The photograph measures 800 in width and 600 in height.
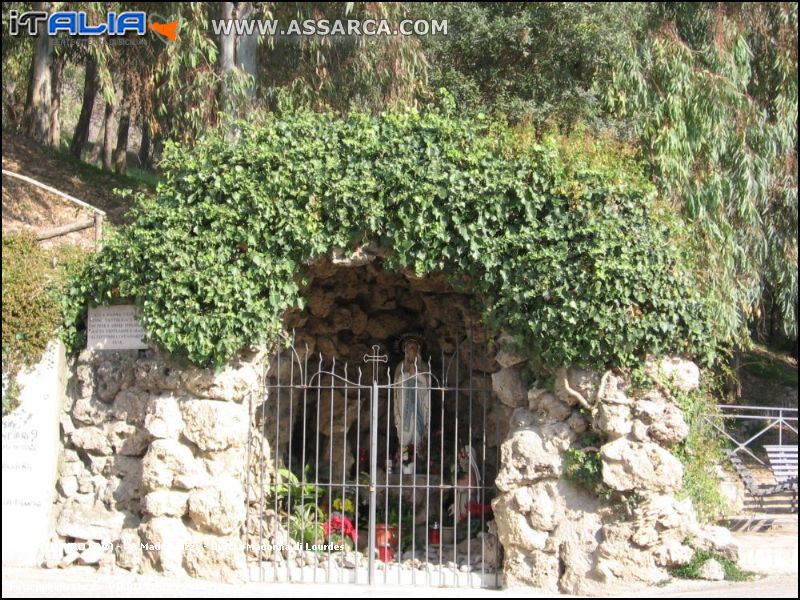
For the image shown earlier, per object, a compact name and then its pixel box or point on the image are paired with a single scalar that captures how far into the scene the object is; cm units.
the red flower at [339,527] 844
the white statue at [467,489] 835
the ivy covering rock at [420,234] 713
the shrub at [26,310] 799
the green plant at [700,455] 737
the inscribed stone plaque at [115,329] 798
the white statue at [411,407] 891
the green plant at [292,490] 869
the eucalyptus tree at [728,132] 1001
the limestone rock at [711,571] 697
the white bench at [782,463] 959
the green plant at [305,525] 813
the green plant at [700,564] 702
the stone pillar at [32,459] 784
